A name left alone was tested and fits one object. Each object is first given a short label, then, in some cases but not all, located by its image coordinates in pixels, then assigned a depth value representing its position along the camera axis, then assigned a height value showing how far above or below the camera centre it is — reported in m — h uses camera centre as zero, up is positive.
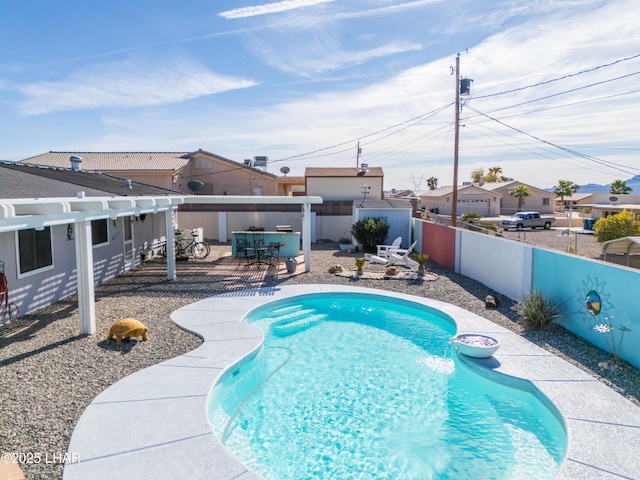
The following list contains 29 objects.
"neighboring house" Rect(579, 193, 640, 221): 32.53 +0.78
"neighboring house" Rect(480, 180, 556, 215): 49.28 +1.24
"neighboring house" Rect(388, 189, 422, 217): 28.91 +0.08
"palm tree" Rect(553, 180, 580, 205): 60.47 +3.02
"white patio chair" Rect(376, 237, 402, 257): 16.92 -1.67
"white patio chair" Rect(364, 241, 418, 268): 15.39 -1.98
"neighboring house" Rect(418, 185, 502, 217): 46.47 +0.93
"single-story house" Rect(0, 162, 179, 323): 6.84 -0.51
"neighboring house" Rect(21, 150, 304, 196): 29.23 +3.04
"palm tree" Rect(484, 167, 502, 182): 78.41 +6.61
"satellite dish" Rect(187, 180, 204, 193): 25.28 +1.43
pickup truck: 34.16 -0.98
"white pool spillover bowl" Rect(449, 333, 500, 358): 7.31 -2.44
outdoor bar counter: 16.92 -1.25
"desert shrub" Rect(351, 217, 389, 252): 19.45 -1.09
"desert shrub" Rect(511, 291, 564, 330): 8.83 -2.21
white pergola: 6.18 -0.12
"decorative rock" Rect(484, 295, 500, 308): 10.55 -2.38
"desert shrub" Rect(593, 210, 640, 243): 19.50 -0.84
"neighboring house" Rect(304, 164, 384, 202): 25.22 +1.41
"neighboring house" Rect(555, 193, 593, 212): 56.73 +1.44
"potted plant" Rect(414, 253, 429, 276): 14.09 -1.84
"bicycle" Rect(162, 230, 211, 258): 17.44 -1.61
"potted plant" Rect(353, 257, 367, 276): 14.42 -1.94
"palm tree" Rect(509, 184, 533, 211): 47.72 +1.93
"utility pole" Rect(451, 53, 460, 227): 18.80 +3.15
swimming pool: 5.05 -3.07
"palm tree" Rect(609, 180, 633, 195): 50.34 +2.77
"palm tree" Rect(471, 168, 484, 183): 85.62 +7.34
